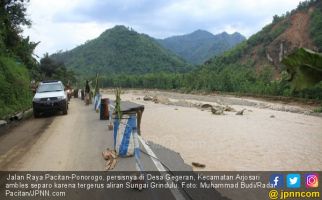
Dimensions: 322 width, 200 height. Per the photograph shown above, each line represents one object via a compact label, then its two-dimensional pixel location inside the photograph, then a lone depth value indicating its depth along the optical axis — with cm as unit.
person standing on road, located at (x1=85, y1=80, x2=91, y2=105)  3345
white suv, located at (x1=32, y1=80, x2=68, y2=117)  2267
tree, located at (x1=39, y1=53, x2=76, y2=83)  6250
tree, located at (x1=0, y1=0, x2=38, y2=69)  3027
